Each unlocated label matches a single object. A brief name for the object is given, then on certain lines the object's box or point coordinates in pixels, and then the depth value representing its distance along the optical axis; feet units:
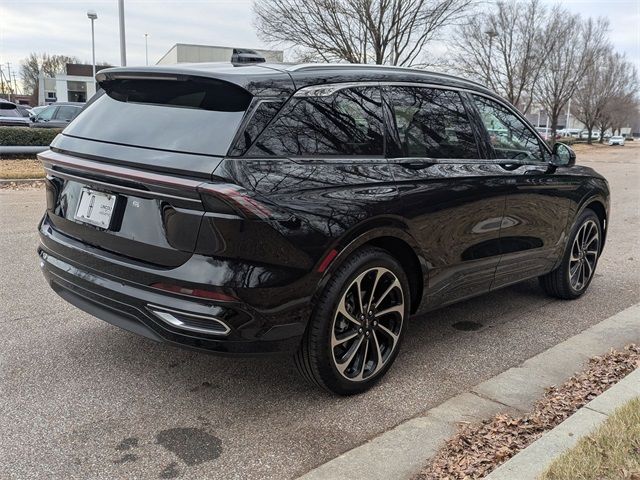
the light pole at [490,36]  102.64
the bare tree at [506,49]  105.50
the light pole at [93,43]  153.17
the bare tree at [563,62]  112.98
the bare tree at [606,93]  152.46
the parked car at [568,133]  247.70
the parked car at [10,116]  68.80
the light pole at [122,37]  62.54
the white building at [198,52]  112.88
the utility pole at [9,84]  271.04
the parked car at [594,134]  236.06
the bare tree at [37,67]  277.64
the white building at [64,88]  212.02
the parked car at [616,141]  203.31
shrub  49.14
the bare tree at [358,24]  73.15
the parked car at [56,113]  65.67
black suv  9.12
